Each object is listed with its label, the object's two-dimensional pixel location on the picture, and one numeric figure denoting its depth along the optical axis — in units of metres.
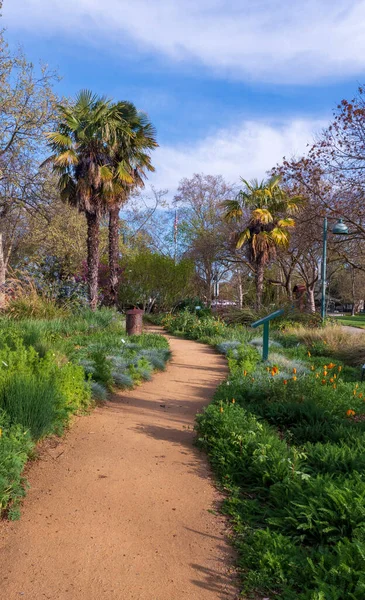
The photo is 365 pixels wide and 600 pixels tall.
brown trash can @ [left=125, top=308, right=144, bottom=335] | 11.19
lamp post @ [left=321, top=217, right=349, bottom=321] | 14.75
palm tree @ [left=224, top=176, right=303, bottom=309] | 17.93
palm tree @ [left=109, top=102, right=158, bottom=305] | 14.82
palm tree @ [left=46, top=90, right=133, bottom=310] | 13.71
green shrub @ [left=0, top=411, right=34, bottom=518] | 2.95
